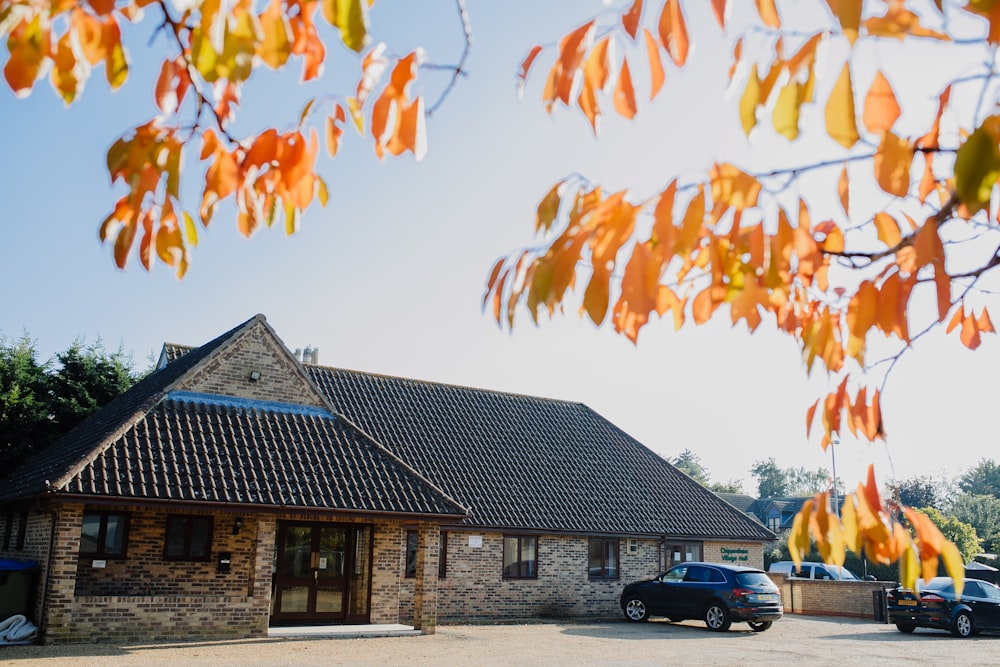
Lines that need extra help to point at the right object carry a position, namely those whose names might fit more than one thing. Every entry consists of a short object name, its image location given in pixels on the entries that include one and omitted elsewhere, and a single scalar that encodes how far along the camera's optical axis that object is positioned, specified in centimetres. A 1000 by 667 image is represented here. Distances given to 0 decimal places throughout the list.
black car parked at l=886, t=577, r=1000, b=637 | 2378
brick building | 1664
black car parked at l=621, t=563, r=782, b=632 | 2289
